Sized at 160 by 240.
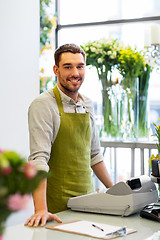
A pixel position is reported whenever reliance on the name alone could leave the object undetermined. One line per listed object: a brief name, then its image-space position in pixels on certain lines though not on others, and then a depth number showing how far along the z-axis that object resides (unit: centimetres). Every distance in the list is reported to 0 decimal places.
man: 214
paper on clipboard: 159
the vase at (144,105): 402
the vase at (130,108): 402
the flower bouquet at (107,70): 407
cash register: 194
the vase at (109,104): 406
